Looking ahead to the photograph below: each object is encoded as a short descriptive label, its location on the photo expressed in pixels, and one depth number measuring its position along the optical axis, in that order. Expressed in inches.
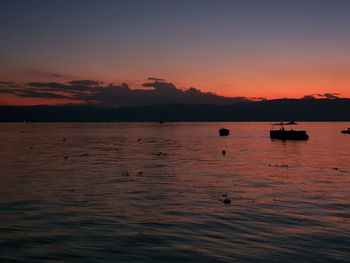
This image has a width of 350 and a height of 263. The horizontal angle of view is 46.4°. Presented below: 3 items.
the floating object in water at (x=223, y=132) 7396.7
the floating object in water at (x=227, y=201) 1165.1
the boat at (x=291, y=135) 5413.4
